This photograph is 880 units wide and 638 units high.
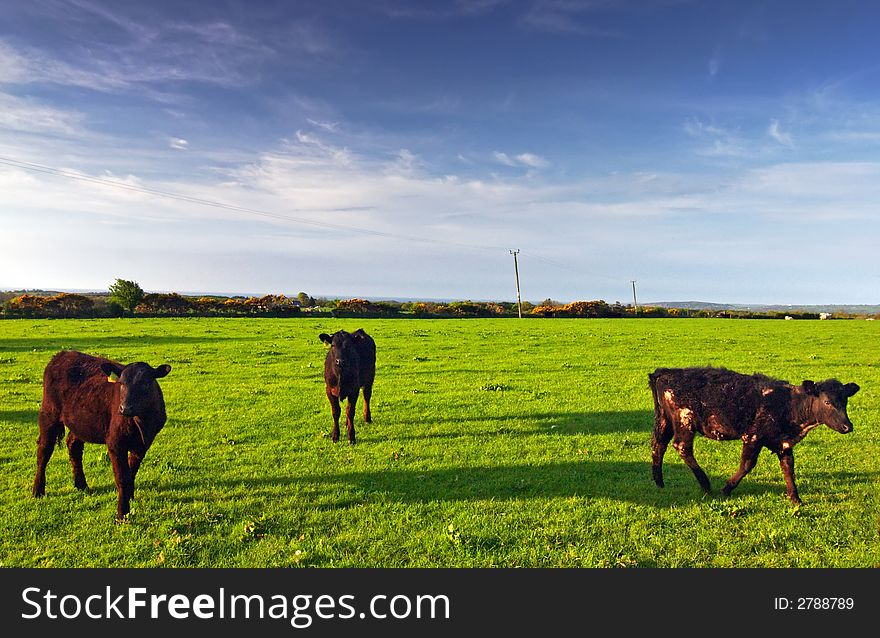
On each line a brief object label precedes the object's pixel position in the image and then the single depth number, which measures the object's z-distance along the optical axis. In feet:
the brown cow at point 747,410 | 25.35
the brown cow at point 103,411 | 24.22
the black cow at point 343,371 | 39.72
